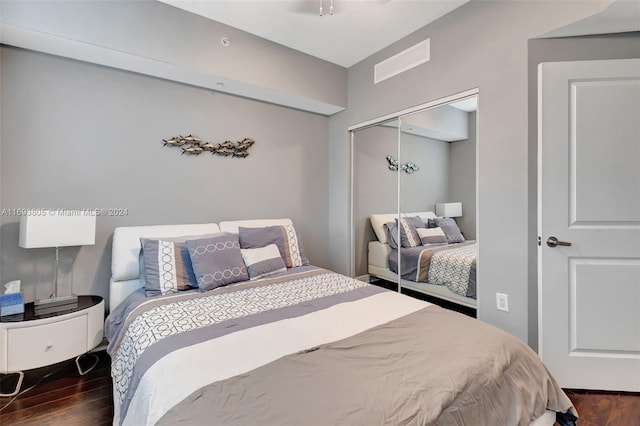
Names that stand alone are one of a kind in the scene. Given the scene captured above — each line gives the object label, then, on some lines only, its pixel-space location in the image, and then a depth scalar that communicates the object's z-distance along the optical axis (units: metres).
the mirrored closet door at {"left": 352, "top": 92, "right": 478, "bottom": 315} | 2.36
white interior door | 1.81
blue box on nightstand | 1.74
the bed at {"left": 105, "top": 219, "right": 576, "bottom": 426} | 0.90
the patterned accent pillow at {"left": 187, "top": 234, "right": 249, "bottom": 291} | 2.06
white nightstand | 1.69
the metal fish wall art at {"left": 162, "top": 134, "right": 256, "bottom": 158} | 2.65
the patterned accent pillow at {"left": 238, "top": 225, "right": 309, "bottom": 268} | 2.54
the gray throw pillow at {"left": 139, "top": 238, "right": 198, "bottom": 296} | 2.01
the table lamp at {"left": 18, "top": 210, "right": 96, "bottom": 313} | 1.82
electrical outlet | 2.07
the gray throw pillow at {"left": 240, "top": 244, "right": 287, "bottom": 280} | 2.33
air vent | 2.57
